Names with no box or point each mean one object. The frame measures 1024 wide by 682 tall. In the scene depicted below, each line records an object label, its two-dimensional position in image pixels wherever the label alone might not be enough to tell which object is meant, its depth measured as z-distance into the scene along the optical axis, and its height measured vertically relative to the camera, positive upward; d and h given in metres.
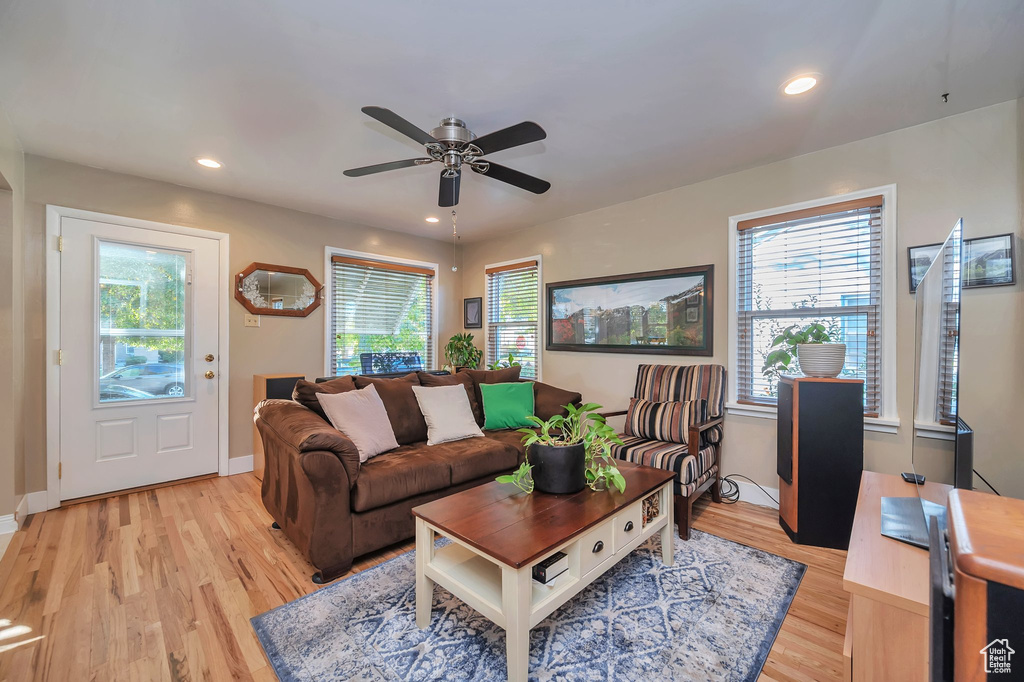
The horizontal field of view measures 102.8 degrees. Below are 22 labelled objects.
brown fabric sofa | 2.07 -0.81
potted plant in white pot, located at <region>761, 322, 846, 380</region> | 2.43 -0.07
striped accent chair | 2.56 -0.64
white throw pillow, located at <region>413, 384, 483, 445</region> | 2.98 -0.58
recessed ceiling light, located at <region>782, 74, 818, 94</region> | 1.99 +1.28
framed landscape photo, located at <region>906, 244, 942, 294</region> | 2.35 +0.48
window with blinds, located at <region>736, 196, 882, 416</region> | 2.60 +0.39
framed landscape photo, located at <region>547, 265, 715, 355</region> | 3.34 +0.24
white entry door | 3.04 -0.18
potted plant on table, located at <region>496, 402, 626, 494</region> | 1.90 -0.57
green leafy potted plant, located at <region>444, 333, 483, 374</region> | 5.09 -0.18
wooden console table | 0.95 -0.65
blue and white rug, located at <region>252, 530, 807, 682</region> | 1.52 -1.22
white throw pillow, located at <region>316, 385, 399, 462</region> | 2.53 -0.53
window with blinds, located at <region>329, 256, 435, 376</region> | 4.43 +0.23
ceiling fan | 1.90 +0.98
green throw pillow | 3.38 -0.57
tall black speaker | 2.34 -0.68
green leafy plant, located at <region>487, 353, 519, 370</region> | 4.83 -0.31
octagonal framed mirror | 3.76 +0.44
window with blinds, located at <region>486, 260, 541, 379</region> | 4.67 +0.28
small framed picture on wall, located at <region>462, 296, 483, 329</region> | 5.25 +0.33
